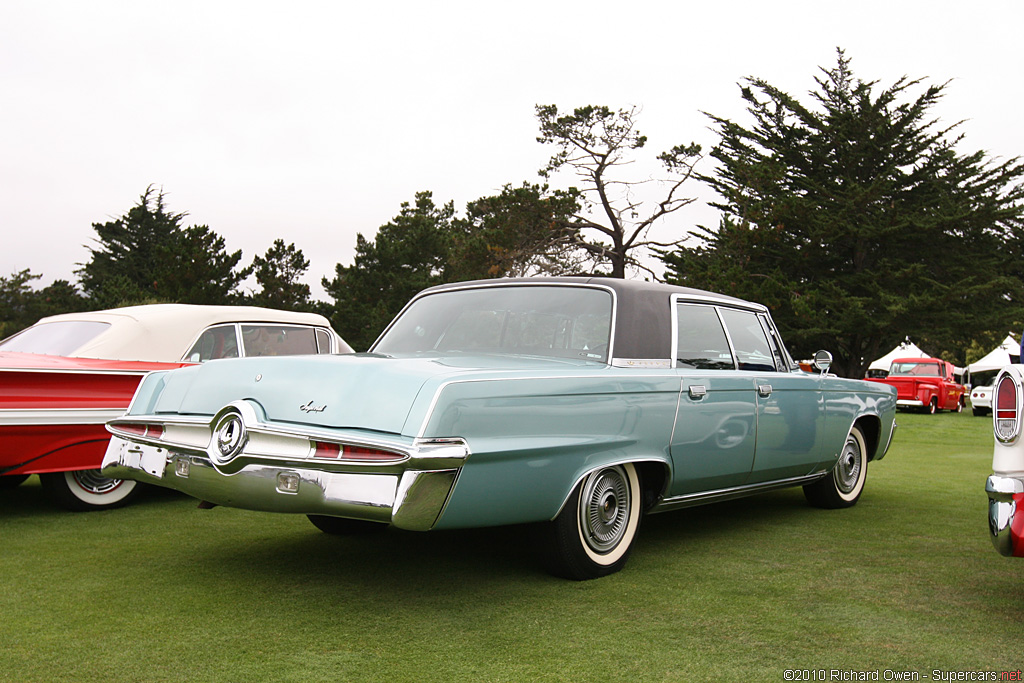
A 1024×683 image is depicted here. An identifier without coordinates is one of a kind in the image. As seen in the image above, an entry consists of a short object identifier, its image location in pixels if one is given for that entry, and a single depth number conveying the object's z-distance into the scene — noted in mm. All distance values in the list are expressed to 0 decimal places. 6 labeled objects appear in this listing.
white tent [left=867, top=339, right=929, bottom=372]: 39631
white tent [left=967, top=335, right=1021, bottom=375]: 37125
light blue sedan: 3500
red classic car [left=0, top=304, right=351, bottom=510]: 5613
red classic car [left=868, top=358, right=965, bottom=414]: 27031
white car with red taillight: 3459
